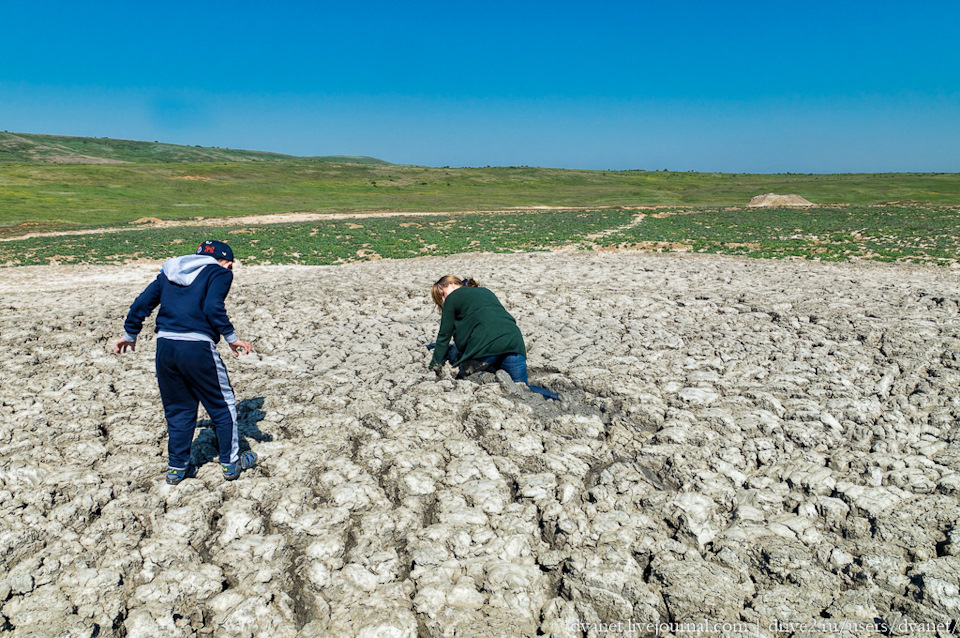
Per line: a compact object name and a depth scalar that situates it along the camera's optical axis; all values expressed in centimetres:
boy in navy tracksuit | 451
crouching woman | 646
